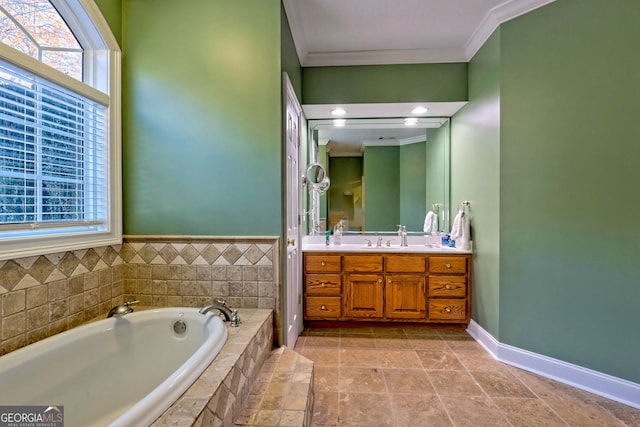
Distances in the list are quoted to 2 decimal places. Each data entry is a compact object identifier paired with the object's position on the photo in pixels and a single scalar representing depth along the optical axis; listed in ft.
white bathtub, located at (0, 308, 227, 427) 3.65
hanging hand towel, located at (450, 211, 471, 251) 8.82
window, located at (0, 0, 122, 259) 4.48
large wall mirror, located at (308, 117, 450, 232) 10.64
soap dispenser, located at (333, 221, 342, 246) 10.55
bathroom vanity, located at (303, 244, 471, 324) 8.82
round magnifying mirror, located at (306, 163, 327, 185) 10.19
